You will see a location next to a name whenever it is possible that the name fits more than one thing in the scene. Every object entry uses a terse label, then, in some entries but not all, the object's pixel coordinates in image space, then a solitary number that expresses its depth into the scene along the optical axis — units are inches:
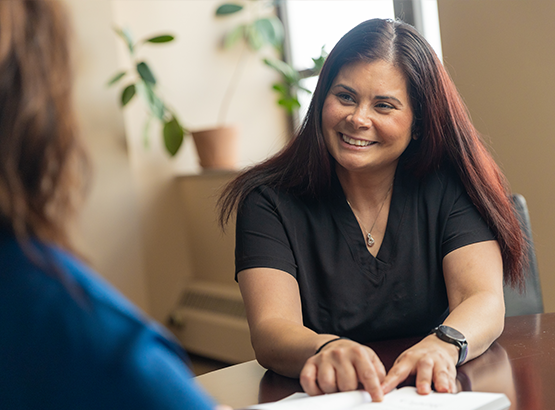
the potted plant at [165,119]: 126.0
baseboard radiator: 134.6
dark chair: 63.6
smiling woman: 57.5
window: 111.3
